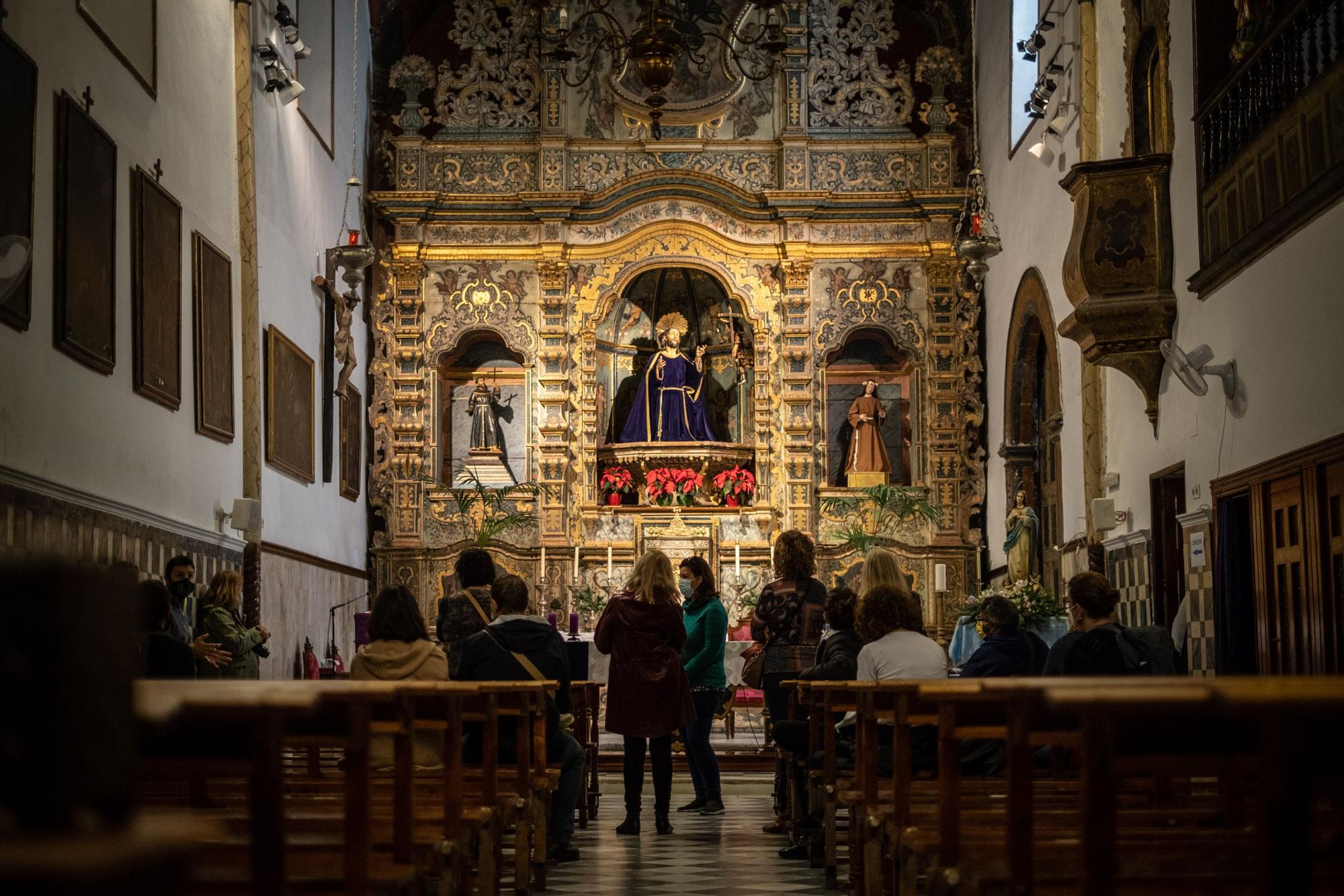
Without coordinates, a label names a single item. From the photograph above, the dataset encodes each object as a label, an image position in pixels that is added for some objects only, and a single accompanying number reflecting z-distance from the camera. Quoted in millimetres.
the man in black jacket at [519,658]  7582
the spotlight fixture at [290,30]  14375
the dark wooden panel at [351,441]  17031
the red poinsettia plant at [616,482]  18609
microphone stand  15727
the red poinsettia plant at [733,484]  18516
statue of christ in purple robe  18750
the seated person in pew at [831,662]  7965
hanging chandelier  18594
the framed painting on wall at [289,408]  13734
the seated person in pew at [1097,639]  6930
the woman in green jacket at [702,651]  9453
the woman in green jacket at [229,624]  9594
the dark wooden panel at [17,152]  8008
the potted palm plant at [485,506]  18172
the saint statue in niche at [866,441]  18656
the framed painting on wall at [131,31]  9672
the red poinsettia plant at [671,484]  18500
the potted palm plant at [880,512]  18156
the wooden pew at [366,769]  2793
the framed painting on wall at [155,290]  10273
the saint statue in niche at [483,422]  18703
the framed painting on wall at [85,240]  8859
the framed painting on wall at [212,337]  11711
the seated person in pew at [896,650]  7062
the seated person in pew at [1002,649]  7676
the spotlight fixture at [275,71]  13555
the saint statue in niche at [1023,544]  15141
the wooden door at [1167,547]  11672
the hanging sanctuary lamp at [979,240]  15297
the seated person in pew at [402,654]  6555
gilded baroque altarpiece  18344
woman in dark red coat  8875
